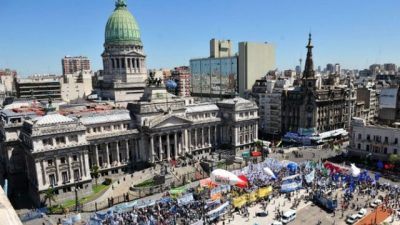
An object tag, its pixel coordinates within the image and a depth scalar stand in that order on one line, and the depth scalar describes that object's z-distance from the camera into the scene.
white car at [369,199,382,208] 62.19
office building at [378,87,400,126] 107.00
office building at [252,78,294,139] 128.15
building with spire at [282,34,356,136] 115.38
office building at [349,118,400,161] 85.31
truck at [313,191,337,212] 61.81
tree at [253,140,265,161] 103.60
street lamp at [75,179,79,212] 65.25
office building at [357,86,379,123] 139.25
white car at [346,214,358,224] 56.53
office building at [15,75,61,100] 162.00
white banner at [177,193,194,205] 62.78
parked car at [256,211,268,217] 60.39
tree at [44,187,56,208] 65.88
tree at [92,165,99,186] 78.38
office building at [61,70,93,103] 177.88
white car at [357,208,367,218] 58.19
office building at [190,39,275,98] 172.50
